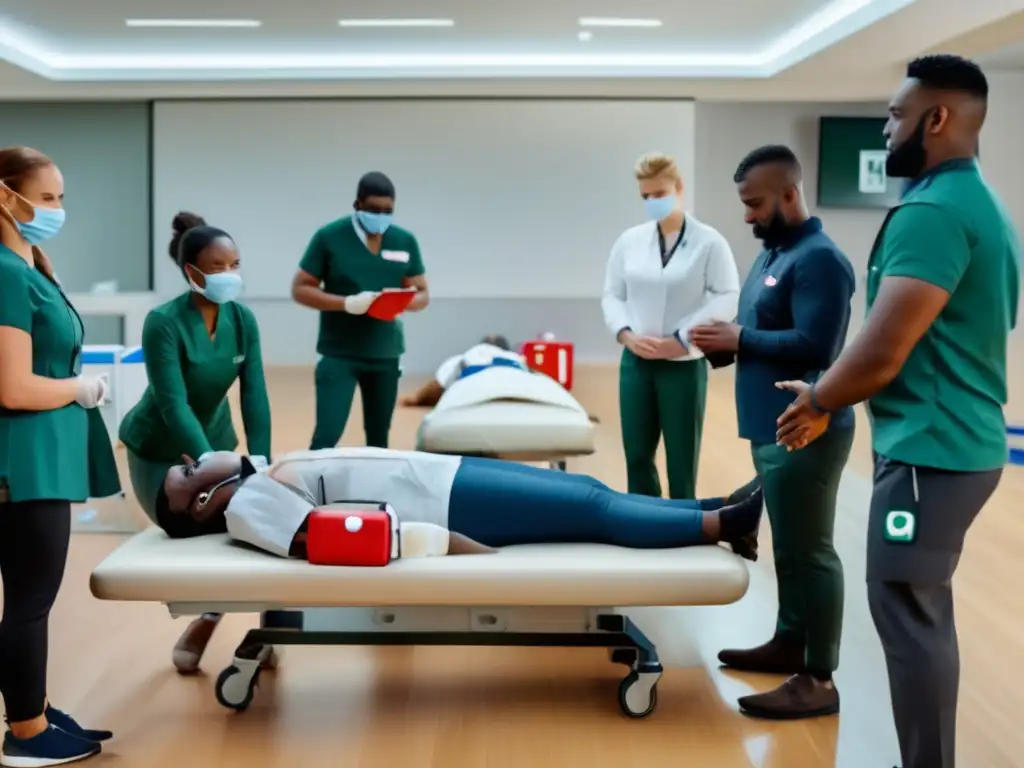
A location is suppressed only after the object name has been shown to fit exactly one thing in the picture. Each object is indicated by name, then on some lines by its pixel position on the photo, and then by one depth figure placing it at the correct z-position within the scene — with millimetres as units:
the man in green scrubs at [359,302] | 3791
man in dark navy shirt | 2359
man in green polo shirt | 1750
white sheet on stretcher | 3629
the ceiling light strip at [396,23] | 7094
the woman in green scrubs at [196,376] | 2680
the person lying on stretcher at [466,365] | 5191
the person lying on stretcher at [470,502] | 2479
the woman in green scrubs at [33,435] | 1979
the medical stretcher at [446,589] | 2268
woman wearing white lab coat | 3295
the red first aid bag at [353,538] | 2287
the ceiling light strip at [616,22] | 7014
